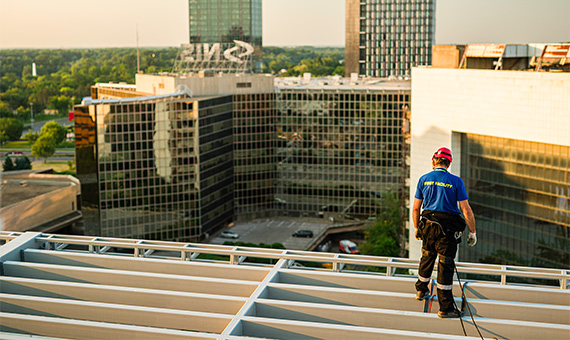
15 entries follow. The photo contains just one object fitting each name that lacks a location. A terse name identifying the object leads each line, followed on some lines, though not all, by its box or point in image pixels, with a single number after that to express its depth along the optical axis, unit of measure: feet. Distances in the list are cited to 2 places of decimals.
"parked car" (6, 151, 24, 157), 541.91
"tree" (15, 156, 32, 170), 461.37
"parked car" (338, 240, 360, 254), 313.53
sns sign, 361.30
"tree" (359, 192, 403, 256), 284.82
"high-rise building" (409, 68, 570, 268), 162.61
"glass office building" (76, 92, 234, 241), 272.92
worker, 52.26
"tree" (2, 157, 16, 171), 455.50
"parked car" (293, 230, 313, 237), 328.08
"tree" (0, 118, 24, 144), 592.60
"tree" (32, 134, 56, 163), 522.47
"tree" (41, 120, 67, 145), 544.21
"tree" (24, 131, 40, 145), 585.22
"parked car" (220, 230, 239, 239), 318.98
